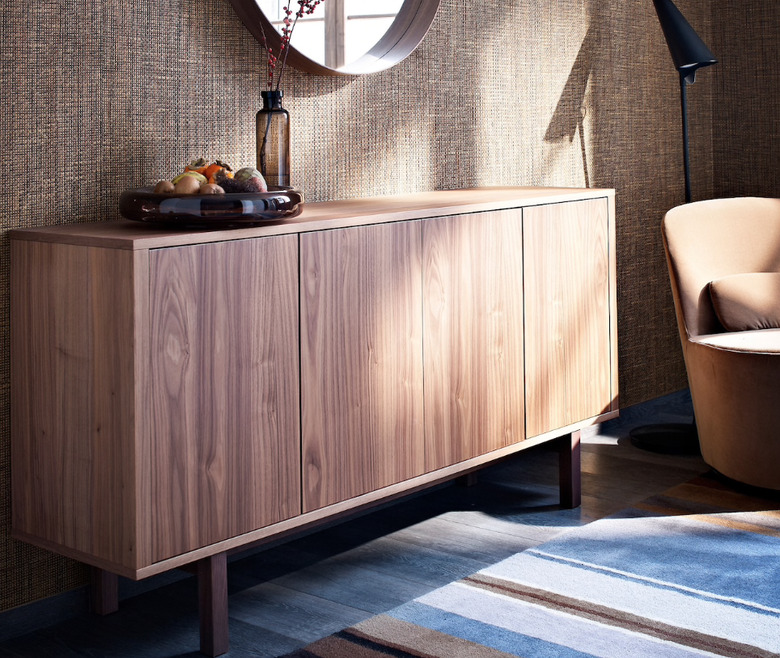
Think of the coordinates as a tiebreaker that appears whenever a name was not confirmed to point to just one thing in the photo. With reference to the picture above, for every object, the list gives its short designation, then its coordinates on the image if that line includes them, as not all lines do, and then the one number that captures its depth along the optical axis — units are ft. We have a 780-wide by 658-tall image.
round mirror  8.39
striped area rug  6.66
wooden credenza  5.95
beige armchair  9.41
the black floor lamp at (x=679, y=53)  11.22
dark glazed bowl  6.15
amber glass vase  7.41
